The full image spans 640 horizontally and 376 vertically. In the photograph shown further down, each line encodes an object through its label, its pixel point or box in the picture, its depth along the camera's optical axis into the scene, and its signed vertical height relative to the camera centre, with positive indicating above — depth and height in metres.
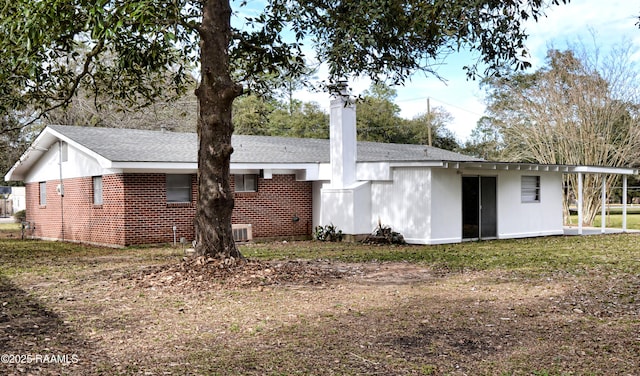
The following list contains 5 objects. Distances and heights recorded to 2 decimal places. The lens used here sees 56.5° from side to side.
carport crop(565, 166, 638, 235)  19.28 -0.23
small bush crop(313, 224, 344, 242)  17.84 -1.54
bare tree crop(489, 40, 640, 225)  25.31 +2.72
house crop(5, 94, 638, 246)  16.45 -0.20
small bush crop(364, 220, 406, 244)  16.73 -1.55
